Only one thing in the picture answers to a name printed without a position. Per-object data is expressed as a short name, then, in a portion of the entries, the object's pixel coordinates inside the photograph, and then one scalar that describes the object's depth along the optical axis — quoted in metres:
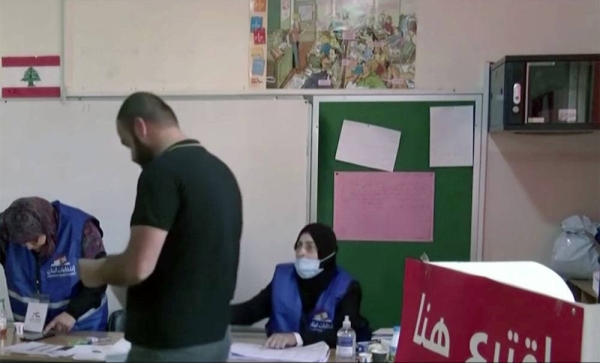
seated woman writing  2.64
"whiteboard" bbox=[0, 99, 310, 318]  3.26
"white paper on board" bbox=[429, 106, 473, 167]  3.16
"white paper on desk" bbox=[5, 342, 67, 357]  2.31
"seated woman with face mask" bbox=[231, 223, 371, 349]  2.62
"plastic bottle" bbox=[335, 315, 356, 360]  2.34
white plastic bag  2.95
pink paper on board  3.21
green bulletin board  3.19
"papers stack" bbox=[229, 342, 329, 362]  2.22
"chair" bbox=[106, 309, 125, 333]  2.95
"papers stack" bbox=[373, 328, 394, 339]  2.56
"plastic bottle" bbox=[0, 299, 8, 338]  2.57
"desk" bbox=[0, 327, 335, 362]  2.28
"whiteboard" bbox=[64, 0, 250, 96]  3.32
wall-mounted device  2.80
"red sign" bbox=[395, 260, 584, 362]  1.06
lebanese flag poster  3.44
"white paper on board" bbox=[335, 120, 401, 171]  3.22
